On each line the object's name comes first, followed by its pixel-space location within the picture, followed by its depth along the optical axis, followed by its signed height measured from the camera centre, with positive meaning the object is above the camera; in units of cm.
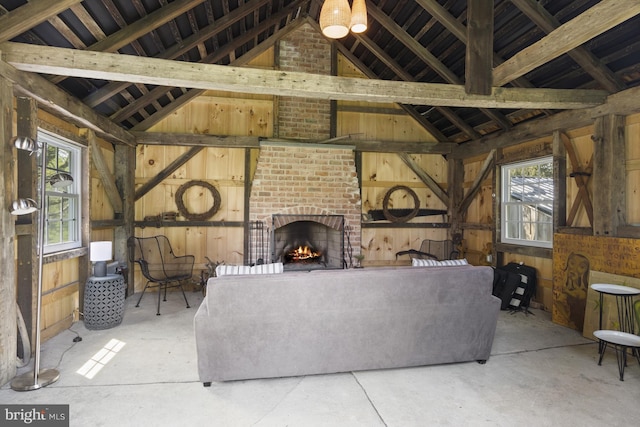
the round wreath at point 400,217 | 667 +18
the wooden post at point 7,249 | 275 -31
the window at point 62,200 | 389 +14
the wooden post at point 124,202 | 554 +17
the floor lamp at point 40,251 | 264 -31
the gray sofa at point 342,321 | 264 -87
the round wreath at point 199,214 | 601 +20
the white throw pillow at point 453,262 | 352 -49
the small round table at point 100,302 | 395 -105
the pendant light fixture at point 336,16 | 259 +150
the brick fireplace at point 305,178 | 598 +65
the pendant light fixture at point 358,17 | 268 +155
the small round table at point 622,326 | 288 -103
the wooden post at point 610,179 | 388 +44
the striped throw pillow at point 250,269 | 299 -50
